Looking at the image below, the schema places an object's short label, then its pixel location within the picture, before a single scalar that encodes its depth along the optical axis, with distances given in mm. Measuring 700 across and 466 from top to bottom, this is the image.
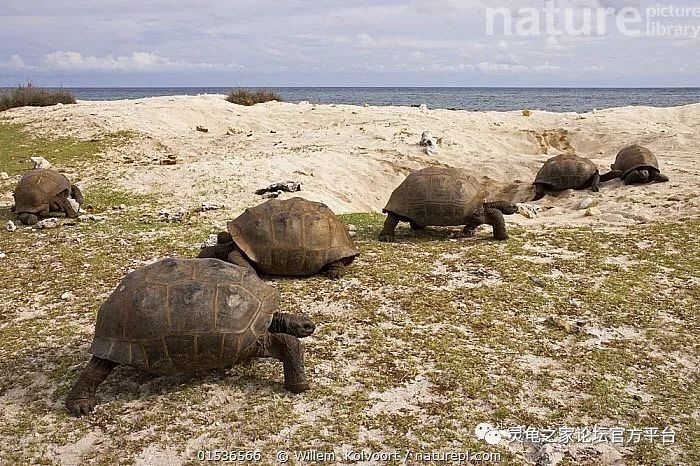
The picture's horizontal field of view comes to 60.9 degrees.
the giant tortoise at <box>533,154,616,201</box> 12789
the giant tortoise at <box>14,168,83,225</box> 9570
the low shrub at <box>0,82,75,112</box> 23703
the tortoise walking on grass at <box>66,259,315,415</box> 4449
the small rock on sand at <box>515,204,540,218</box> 10984
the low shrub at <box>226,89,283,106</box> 29000
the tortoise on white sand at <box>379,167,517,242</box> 8680
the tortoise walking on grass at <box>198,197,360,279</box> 6855
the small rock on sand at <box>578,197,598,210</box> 11500
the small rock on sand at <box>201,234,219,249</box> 8180
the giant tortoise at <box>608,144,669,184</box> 12320
